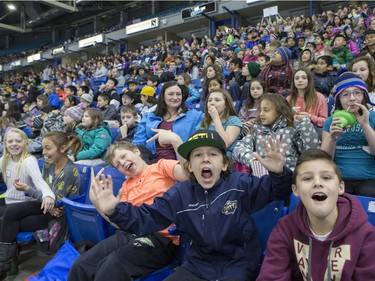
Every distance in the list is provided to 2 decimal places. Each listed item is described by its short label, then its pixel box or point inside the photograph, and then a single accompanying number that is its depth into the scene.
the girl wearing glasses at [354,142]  1.90
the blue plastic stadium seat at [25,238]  2.49
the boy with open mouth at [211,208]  1.54
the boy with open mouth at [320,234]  1.26
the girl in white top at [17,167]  2.72
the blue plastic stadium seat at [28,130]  6.17
